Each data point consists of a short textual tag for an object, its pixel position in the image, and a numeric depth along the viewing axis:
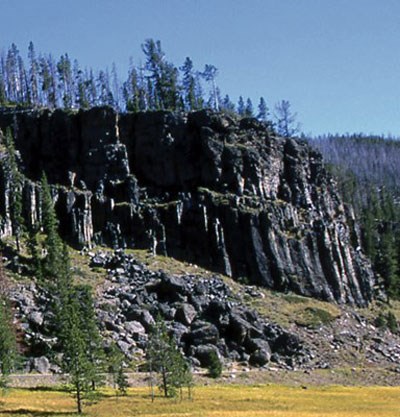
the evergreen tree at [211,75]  188.25
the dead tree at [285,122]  187.25
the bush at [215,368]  86.50
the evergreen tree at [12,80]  187.93
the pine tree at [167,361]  67.47
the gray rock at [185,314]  103.19
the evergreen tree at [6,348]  62.84
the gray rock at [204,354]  92.62
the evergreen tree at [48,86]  179.50
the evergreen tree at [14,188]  123.62
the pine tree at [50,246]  106.94
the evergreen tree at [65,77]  184.00
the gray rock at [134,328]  97.44
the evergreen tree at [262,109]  195.12
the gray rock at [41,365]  82.89
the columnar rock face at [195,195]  133.88
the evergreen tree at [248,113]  196.75
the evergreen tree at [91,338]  69.77
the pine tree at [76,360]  54.56
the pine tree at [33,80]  181.50
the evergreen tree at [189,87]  175.75
